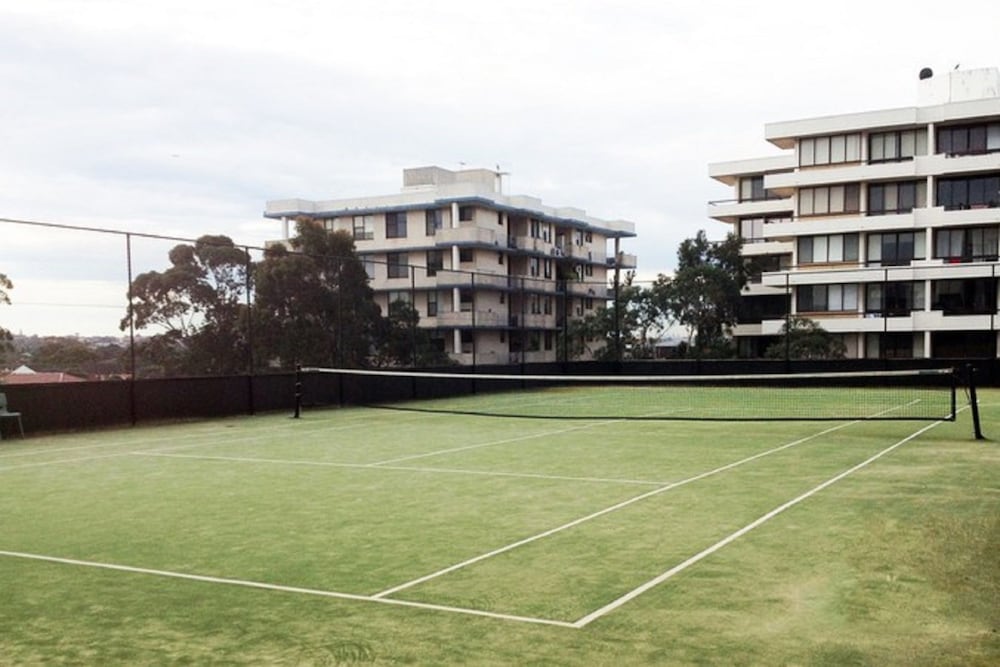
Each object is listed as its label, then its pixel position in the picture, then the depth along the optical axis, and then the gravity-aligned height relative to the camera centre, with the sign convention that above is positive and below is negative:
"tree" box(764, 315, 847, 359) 41.50 -0.17
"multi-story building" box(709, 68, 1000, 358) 47.56 +6.36
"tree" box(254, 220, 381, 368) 30.89 +1.10
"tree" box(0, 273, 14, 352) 19.62 +1.21
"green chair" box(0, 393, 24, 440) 17.84 -1.31
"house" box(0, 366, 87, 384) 18.70 -0.67
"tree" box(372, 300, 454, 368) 32.72 -0.16
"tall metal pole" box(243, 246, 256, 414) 23.41 -0.68
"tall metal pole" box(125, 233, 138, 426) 20.31 +0.02
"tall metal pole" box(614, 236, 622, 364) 36.31 +0.78
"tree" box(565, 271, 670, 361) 42.00 +0.79
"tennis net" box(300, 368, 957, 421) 22.02 -1.62
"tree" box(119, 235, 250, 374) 28.23 +1.07
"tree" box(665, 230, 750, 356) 50.84 +2.81
